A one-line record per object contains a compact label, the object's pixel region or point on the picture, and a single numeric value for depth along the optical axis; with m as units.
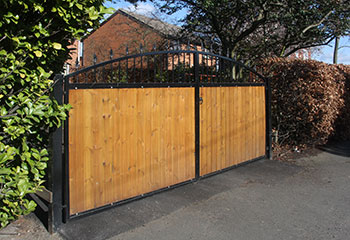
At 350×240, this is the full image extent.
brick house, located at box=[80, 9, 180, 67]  12.09
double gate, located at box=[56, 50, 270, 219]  3.62
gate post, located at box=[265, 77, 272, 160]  6.75
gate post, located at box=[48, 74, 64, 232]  3.34
